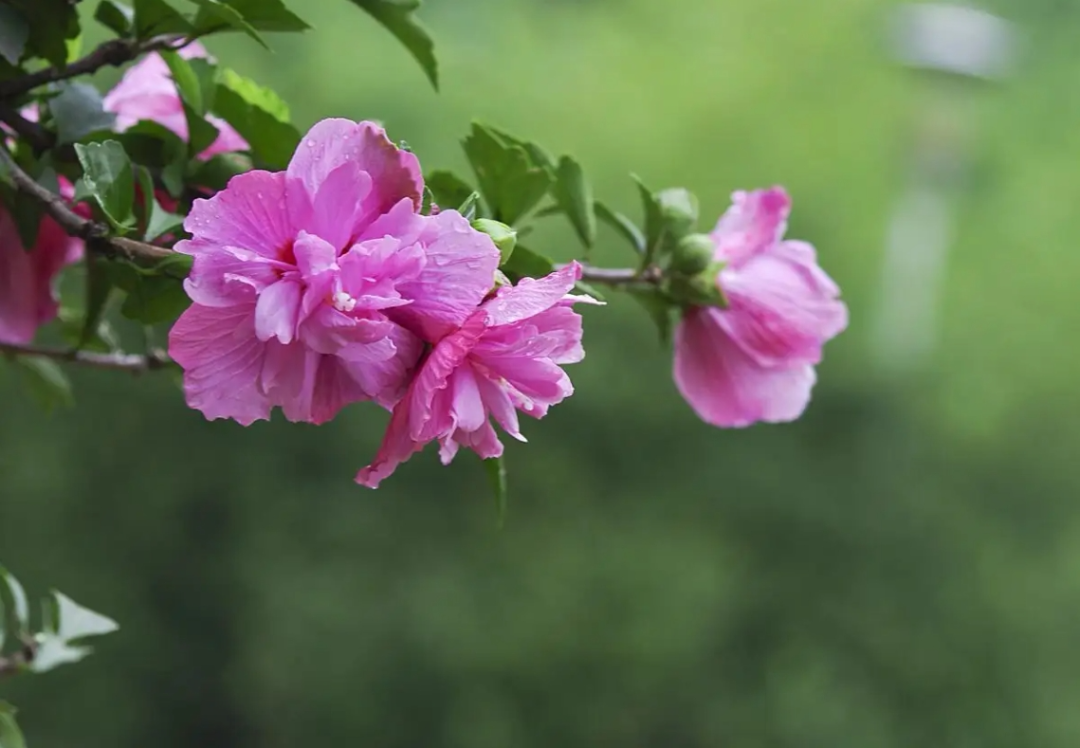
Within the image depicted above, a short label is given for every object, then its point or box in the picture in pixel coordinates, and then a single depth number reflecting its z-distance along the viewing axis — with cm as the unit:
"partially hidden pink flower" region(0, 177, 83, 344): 121
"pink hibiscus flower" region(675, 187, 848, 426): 124
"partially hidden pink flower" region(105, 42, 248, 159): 122
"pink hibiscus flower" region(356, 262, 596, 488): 106
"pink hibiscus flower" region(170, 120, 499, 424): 105
